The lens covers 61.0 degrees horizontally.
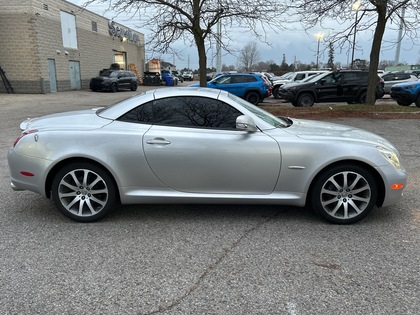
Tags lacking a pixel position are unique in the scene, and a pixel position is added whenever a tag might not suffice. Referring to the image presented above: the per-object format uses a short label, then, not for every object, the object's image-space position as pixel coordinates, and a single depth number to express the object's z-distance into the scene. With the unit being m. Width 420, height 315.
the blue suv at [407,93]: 14.73
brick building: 23.95
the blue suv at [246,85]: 17.27
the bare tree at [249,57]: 65.12
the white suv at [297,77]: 21.73
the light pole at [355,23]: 13.51
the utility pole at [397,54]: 37.09
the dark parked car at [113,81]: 29.11
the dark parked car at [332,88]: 15.96
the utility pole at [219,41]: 15.15
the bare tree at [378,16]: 12.70
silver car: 3.88
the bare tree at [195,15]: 13.35
